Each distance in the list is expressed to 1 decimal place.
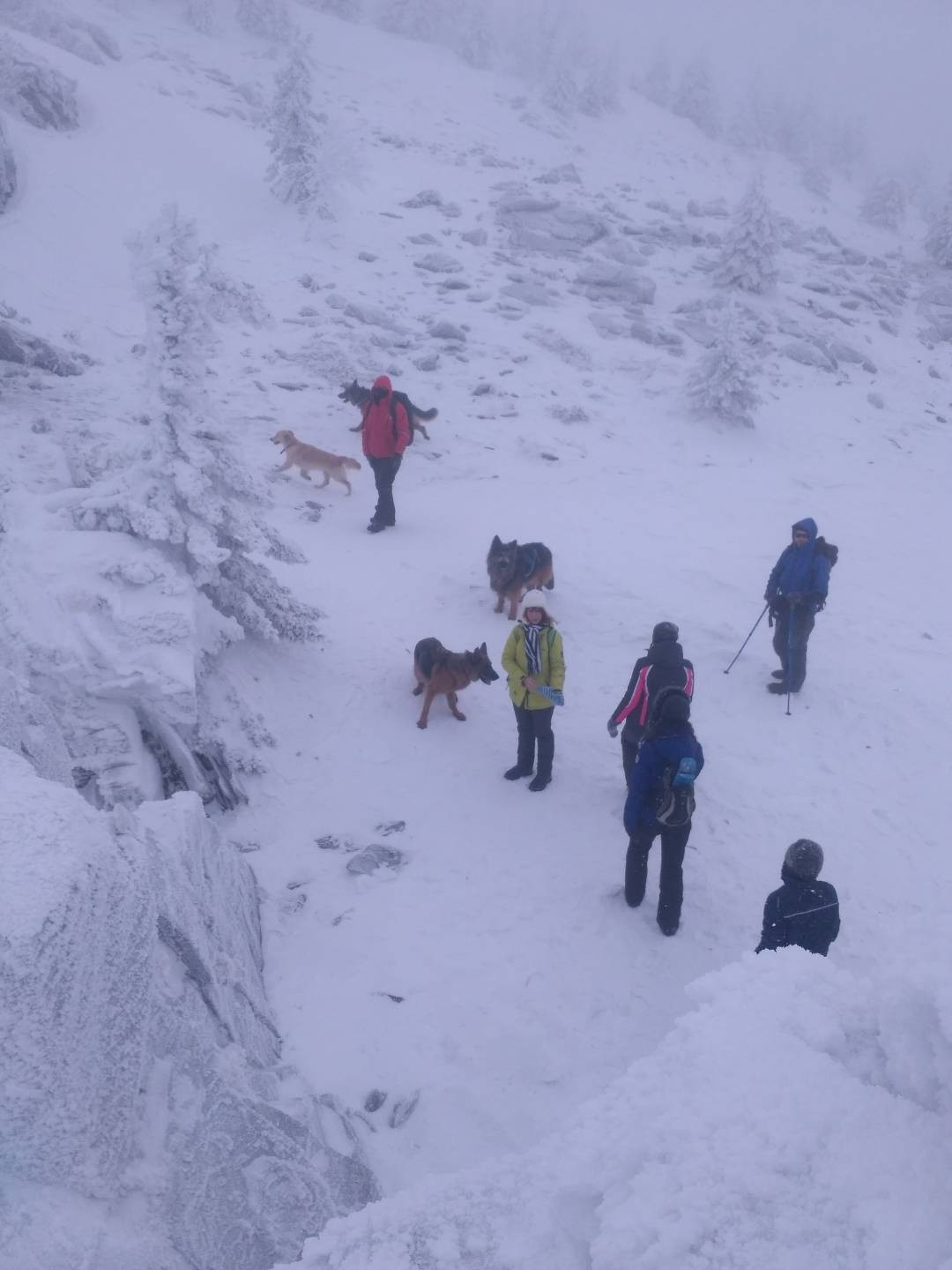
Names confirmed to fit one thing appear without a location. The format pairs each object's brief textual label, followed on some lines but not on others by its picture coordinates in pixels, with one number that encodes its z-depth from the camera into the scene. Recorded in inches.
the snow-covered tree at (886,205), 1738.4
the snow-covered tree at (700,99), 2167.8
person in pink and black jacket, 228.2
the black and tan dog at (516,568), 386.0
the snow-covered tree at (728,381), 748.6
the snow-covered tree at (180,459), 271.4
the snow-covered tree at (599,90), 1929.1
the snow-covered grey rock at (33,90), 879.1
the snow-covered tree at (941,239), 1418.6
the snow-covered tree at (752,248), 1059.3
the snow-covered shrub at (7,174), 732.7
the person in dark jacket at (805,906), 163.3
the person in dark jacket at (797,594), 321.4
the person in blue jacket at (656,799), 196.4
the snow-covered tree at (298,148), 964.0
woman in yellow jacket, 257.4
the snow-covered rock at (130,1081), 89.7
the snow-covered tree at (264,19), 1761.8
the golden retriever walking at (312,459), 506.6
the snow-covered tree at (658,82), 2317.9
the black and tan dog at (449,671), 308.5
